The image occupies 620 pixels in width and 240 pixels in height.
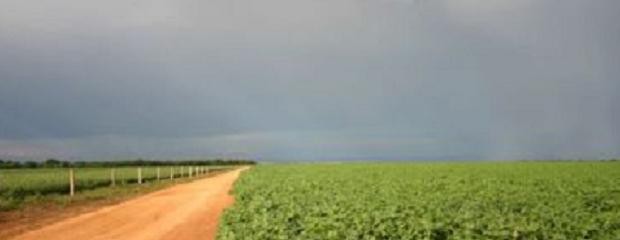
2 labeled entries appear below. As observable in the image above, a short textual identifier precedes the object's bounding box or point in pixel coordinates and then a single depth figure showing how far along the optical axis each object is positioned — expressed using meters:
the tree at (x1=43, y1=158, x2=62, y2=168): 129.23
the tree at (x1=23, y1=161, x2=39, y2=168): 122.95
